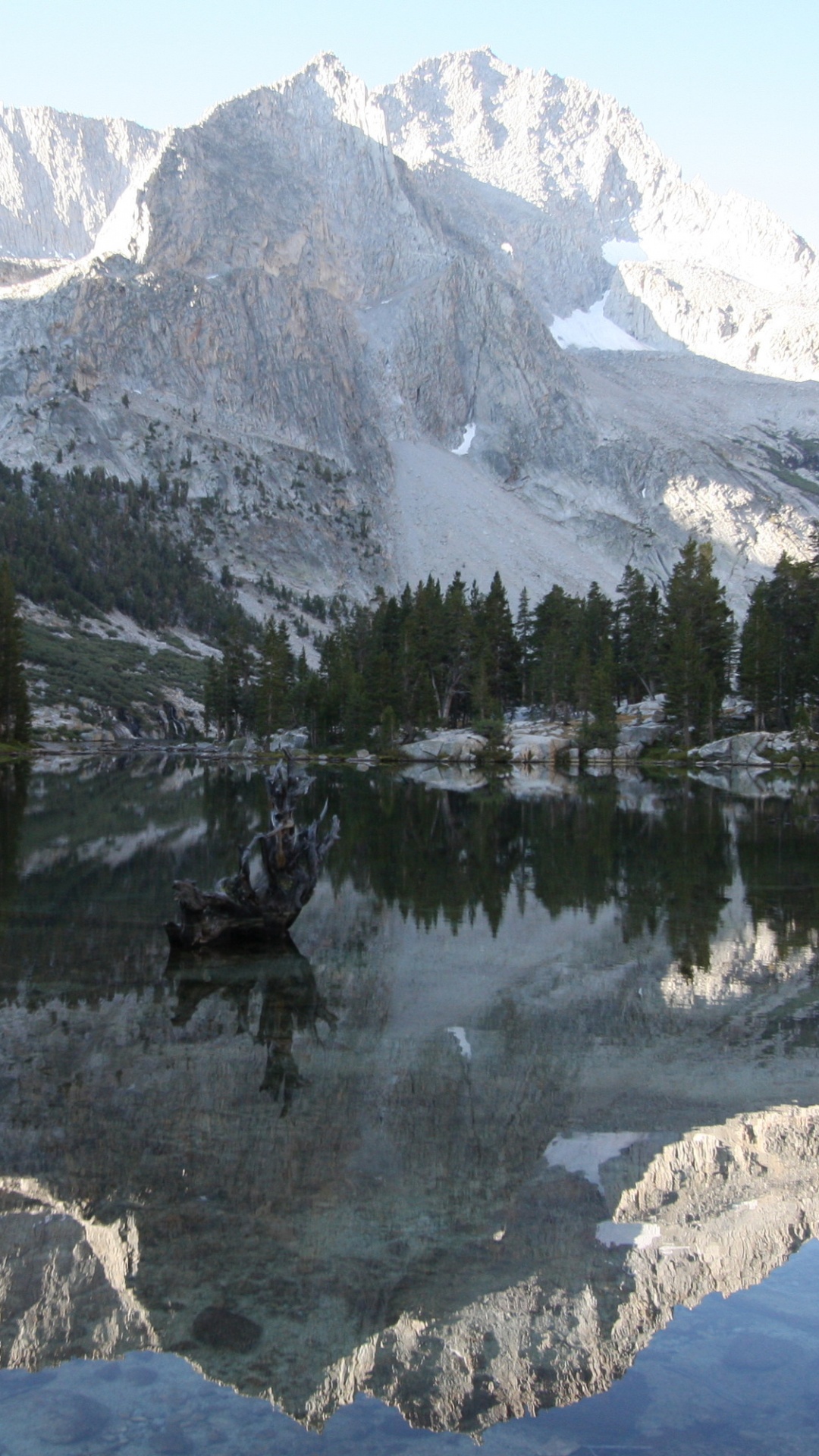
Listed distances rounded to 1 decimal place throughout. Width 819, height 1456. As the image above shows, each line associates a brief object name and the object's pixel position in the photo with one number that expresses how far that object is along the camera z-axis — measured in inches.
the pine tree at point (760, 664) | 3112.7
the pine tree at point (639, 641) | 3713.1
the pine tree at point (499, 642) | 3779.5
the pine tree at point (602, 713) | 3240.7
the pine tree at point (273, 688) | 3752.5
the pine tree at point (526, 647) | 4084.6
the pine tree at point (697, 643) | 3132.4
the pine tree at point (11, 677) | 2824.8
